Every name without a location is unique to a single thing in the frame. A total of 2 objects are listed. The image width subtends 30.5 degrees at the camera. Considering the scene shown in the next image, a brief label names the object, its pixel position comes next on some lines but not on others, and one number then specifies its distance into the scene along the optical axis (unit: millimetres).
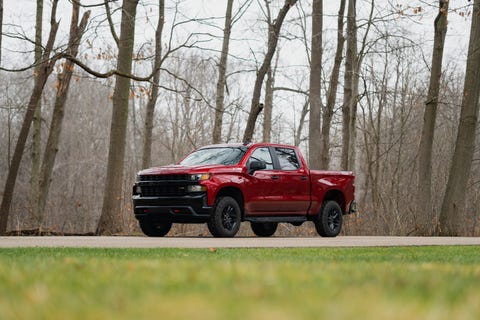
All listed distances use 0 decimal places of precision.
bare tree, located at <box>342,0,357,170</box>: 31312
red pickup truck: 18266
